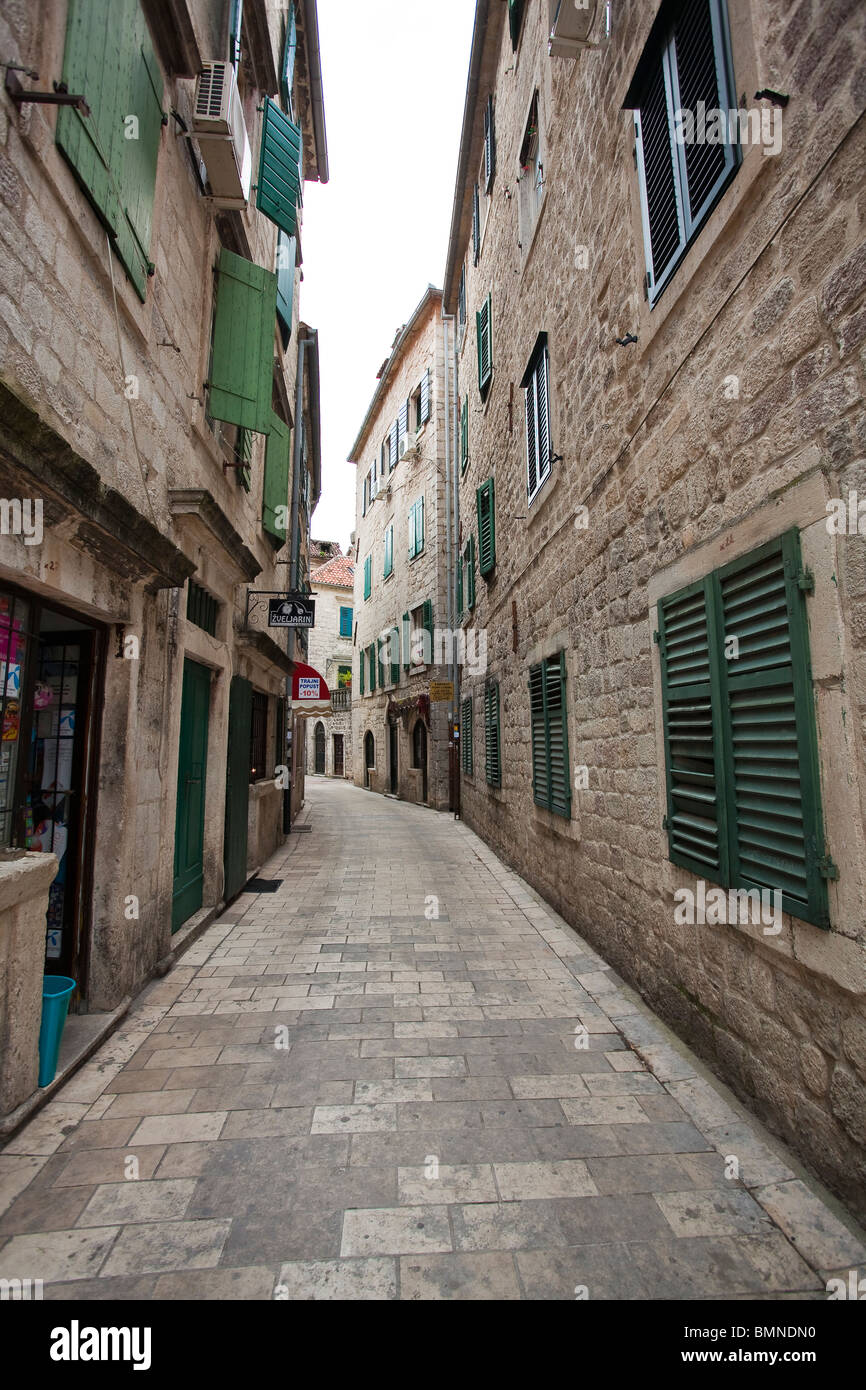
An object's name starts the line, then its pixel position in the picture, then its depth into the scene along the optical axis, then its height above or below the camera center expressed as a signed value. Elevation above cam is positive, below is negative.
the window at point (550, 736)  5.77 +0.13
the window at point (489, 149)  9.80 +9.45
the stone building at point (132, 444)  2.78 +1.81
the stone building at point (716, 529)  2.17 +1.08
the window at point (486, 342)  10.20 +6.73
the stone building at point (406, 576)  17.14 +5.44
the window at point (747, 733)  2.33 +0.07
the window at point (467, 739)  13.05 +0.25
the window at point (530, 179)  7.01 +6.63
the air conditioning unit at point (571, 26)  4.50 +5.20
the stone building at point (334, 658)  32.34 +4.76
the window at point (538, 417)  6.54 +3.57
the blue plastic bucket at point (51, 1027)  2.87 -1.25
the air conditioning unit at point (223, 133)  4.64 +4.68
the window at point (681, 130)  2.88 +3.23
